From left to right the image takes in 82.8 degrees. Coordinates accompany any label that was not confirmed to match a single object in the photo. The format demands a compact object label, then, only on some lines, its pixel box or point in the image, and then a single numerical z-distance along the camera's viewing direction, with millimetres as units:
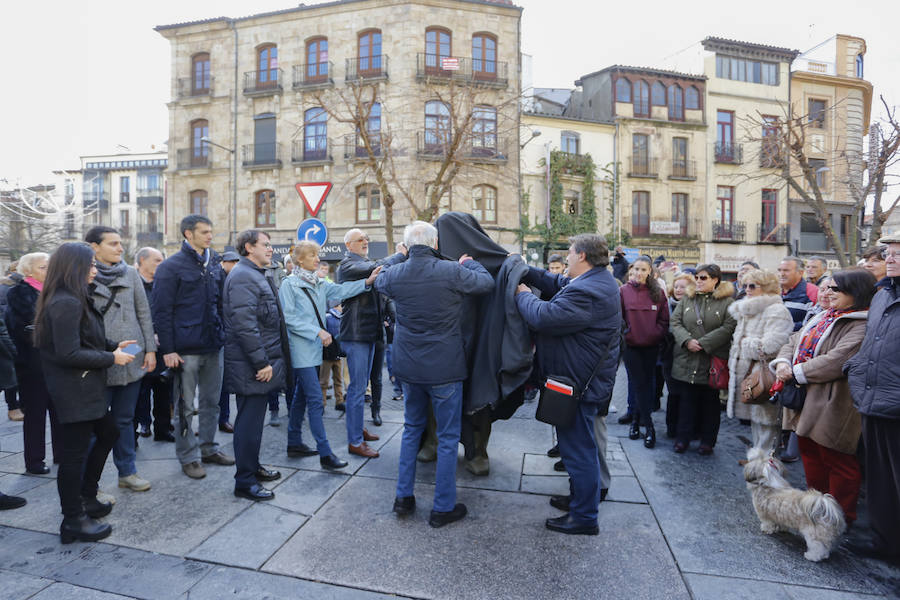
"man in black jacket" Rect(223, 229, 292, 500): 3986
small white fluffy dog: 3152
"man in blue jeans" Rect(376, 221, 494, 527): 3623
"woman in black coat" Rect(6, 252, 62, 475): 4555
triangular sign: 7697
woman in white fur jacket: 4465
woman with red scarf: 3518
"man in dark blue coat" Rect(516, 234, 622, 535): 3441
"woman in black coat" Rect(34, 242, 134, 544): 3326
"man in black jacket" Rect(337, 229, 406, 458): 4918
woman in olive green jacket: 5070
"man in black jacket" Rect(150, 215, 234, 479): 4438
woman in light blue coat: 4684
